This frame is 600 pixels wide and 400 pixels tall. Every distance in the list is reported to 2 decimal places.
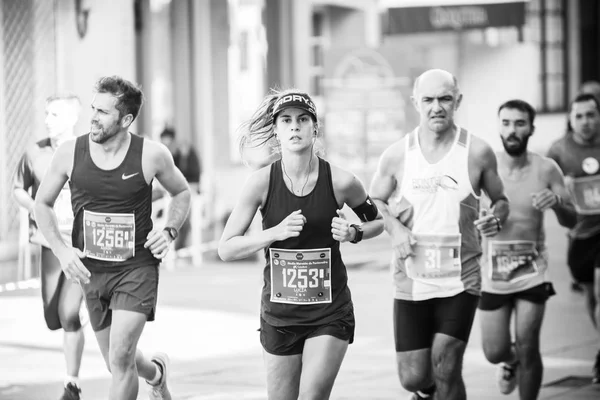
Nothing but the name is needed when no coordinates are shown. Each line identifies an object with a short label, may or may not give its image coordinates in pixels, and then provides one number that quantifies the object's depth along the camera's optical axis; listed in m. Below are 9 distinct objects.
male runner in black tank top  12.68
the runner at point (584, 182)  18.11
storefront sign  39.78
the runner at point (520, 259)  14.58
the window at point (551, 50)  67.50
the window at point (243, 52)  46.22
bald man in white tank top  12.77
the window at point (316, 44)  49.45
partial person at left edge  15.23
